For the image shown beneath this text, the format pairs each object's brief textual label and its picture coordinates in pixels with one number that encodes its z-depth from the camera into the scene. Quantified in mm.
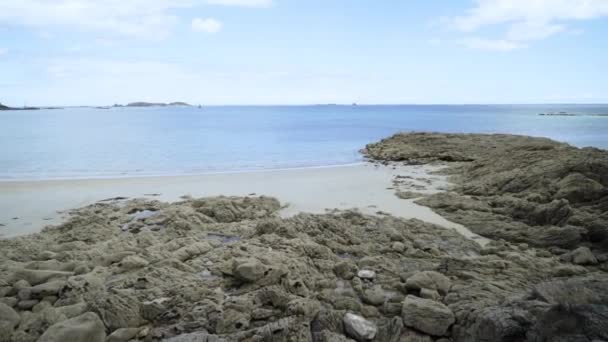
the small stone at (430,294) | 4344
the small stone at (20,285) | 4591
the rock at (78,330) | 3439
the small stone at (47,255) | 5793
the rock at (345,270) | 5172
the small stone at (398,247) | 6078
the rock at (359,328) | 3709
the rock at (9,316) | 3773
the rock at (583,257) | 5520
